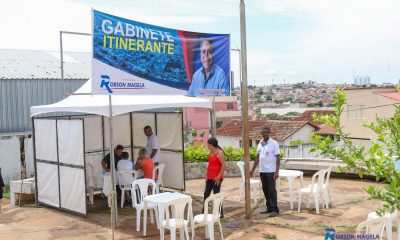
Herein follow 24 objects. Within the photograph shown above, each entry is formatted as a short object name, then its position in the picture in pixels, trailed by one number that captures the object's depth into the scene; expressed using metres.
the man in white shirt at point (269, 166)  9.05
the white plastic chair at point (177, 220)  6.99
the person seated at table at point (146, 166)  9.77
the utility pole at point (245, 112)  8.48
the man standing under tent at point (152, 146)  11.12
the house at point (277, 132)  40.49
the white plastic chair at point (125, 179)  10.10
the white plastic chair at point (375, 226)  5.70
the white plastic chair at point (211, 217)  7.27
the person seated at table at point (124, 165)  10.16
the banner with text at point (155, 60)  7.84
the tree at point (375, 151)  3.63
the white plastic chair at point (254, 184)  10.23
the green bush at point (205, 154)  14.16
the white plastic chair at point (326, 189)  9.56
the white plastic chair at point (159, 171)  10.43
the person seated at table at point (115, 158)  10.52
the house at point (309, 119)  45.03
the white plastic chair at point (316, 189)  9.22
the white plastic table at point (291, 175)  9.64
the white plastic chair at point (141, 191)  8.25
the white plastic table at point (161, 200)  7.25
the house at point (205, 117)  55.28
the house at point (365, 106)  40.22
